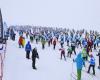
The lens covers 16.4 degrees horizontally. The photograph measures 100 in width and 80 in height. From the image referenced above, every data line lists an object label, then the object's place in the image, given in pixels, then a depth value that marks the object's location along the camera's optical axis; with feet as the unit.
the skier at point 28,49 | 95.90
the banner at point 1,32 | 79.91
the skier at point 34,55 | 82.89
